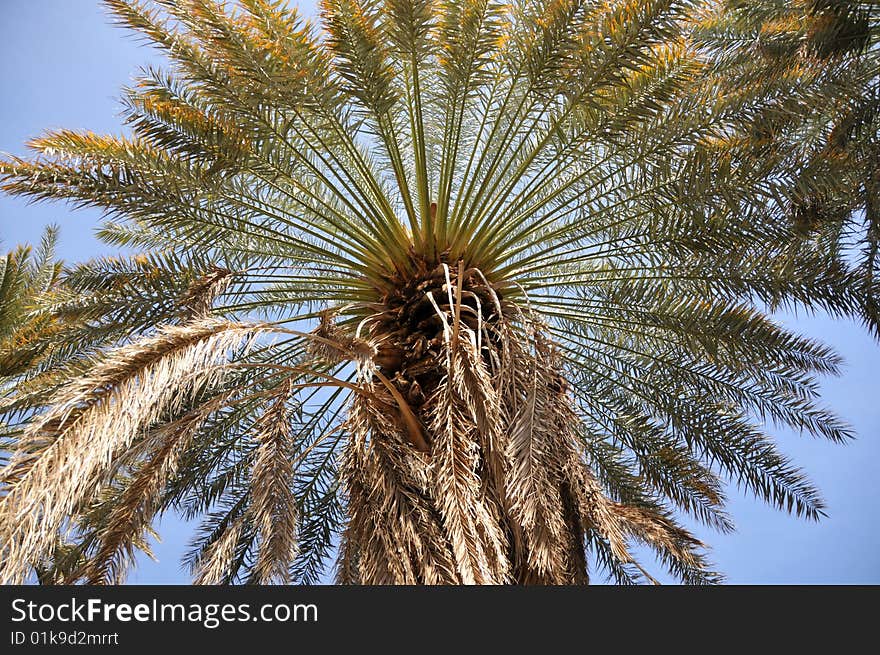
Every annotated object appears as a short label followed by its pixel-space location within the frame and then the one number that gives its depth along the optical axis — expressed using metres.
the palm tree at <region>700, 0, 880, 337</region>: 7.96
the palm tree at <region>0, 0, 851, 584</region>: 6.46
